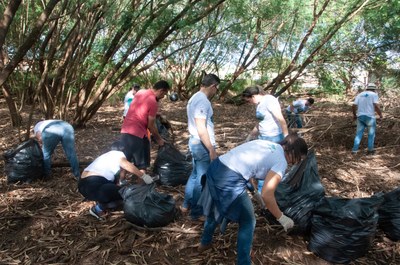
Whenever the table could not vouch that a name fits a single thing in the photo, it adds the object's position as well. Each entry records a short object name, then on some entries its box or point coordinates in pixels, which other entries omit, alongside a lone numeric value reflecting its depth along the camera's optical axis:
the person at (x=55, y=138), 4.32
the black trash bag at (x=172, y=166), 4.26
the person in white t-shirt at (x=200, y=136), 3.09
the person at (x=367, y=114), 5.95
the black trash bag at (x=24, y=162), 4.28
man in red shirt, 3.85
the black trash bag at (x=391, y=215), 2.98
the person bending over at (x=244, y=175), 2.31
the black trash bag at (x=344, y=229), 2.68
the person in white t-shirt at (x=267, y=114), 3.81
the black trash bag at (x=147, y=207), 3.14
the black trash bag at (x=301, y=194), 2.98
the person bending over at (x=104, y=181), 3.34
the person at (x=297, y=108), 7.66
